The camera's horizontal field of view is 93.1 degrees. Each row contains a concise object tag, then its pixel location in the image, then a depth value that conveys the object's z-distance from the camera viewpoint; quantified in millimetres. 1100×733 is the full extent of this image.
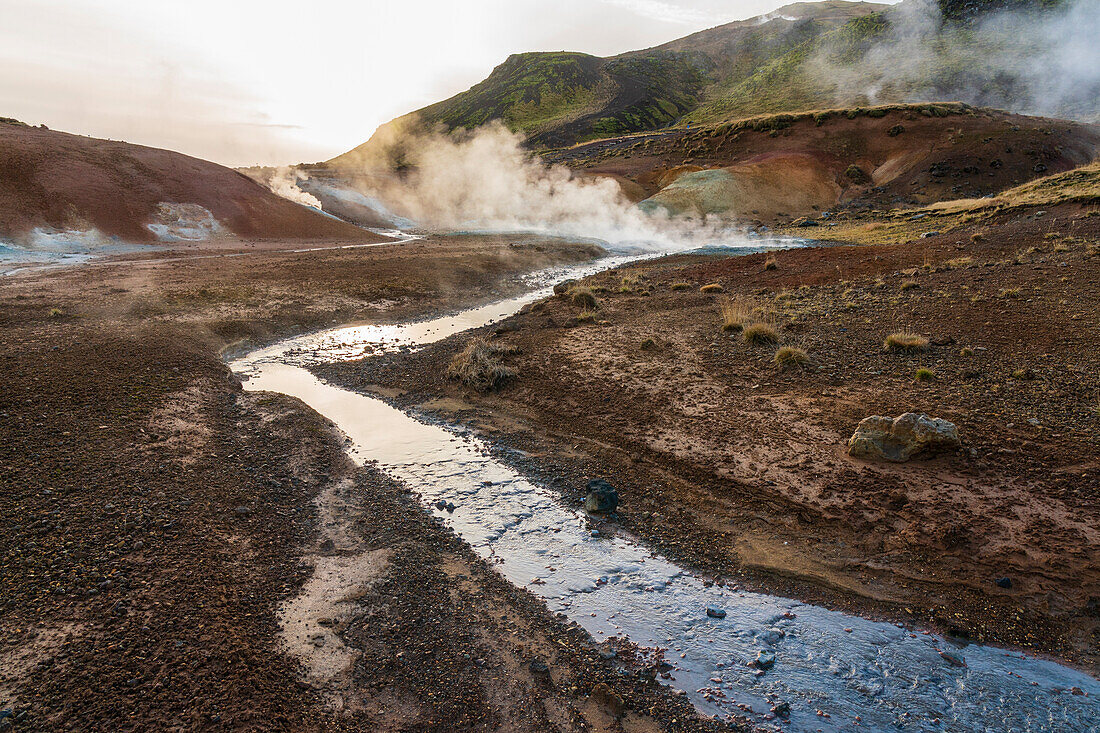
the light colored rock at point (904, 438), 7367
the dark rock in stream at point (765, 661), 4742
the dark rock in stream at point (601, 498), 7098
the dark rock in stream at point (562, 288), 19969
